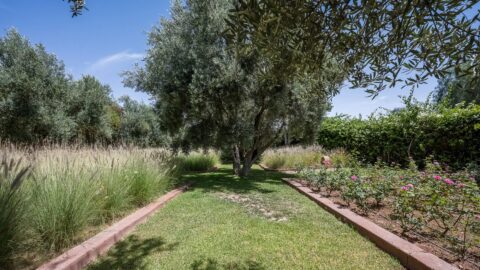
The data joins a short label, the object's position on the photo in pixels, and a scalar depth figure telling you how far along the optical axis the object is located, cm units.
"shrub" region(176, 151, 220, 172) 1303
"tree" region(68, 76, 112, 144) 1592
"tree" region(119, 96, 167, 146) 2585
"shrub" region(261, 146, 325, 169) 1283
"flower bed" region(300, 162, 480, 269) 288
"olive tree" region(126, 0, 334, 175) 797
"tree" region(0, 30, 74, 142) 1221
